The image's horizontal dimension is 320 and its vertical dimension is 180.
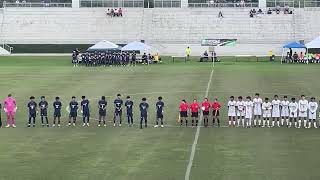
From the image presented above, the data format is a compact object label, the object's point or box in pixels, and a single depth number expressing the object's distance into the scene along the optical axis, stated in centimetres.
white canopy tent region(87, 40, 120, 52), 7958
